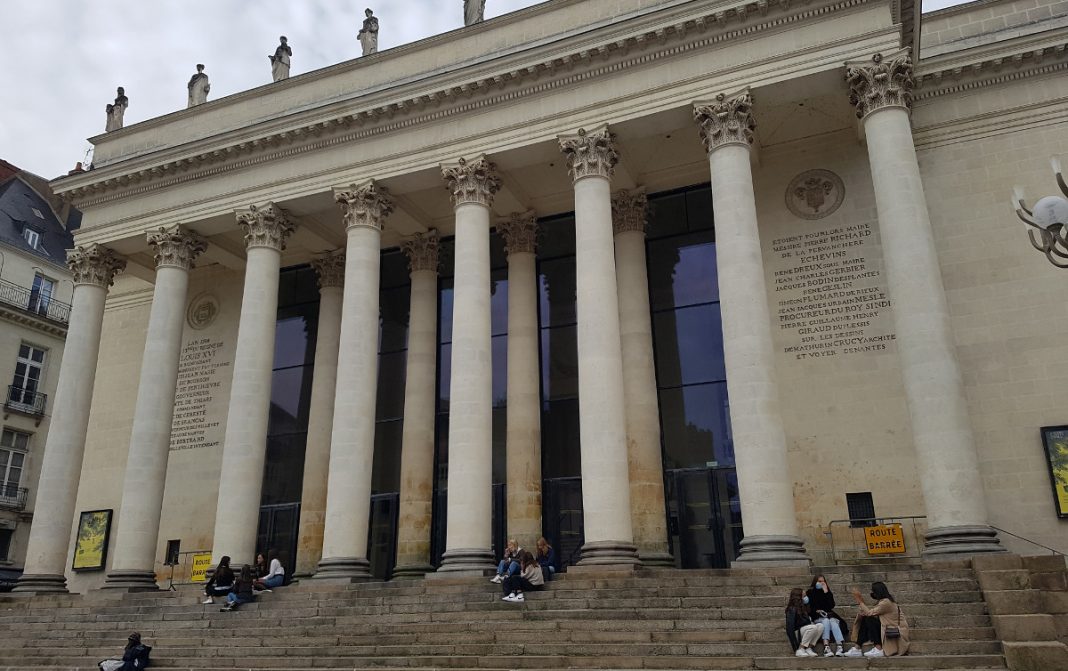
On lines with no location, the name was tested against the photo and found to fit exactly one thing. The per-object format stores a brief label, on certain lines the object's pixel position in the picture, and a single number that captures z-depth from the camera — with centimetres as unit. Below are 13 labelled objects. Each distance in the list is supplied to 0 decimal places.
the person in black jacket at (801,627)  1305
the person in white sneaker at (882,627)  1272
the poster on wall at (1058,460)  1933
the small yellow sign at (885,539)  2019
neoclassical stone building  1973
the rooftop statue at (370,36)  2769
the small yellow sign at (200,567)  2667
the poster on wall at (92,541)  2920
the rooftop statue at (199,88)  3039
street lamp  990
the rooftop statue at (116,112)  3142
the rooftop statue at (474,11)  2619
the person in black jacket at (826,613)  1330
